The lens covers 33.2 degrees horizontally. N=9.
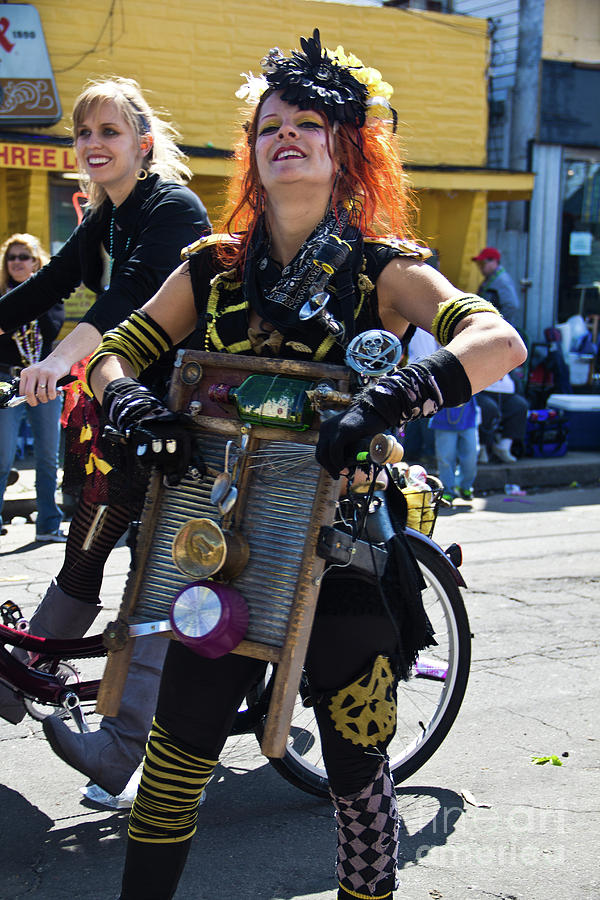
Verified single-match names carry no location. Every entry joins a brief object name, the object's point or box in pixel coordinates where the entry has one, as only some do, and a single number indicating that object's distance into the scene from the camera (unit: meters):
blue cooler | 13.18
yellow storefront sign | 11.23
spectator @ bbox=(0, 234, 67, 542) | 7.46
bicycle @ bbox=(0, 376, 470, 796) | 3.30
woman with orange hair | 2.23
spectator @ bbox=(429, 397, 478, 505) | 9.38
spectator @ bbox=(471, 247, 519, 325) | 12.52
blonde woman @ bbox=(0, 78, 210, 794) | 3.18
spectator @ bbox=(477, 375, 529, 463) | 11.19
